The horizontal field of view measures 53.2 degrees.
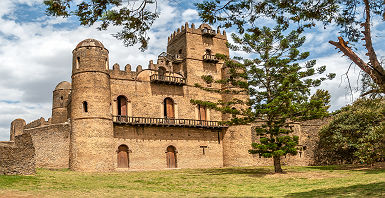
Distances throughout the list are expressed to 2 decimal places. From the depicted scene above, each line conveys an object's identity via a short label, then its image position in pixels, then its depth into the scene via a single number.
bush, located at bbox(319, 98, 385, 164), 23.53
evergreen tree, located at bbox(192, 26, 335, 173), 22.30
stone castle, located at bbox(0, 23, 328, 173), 25.53
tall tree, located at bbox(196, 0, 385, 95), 9.49
